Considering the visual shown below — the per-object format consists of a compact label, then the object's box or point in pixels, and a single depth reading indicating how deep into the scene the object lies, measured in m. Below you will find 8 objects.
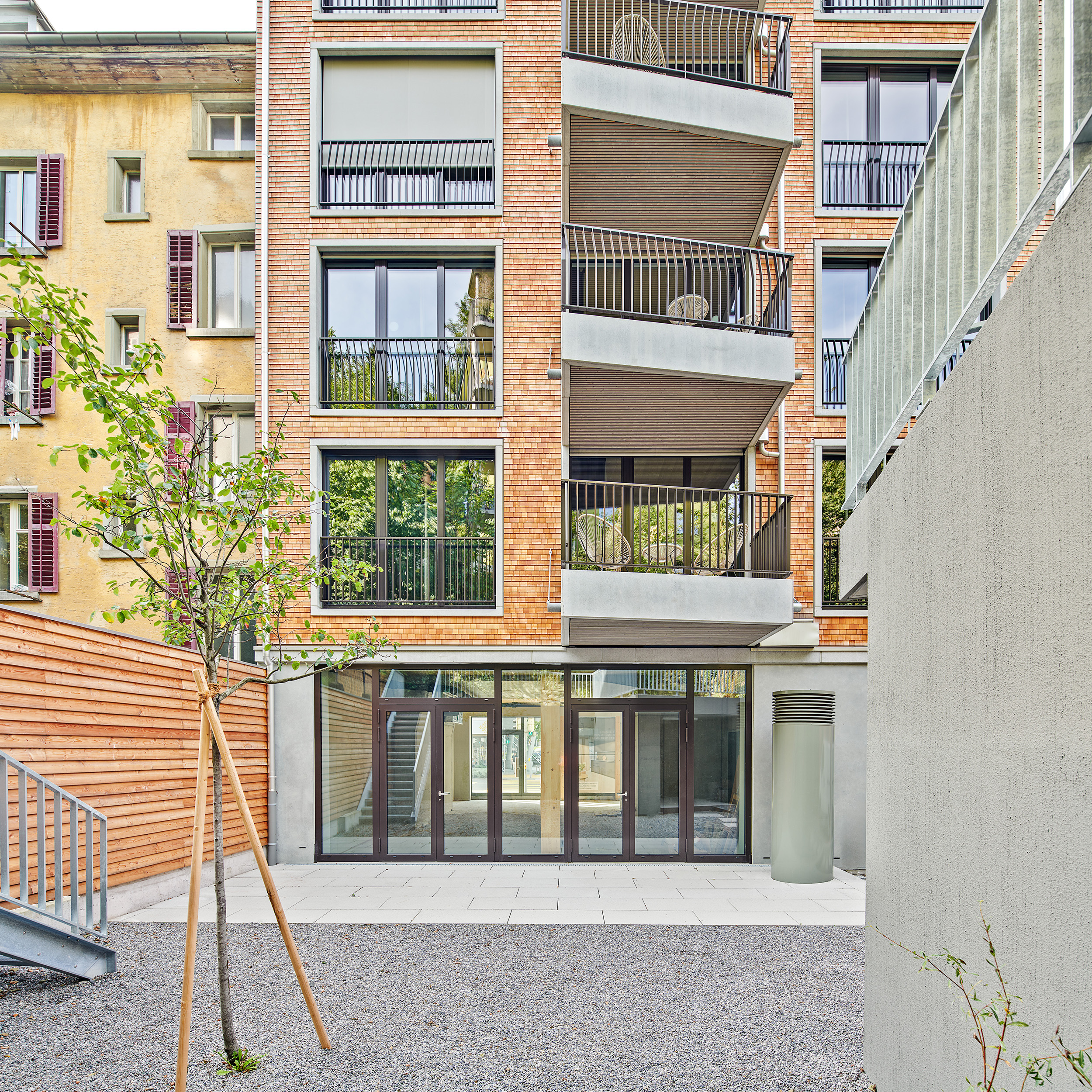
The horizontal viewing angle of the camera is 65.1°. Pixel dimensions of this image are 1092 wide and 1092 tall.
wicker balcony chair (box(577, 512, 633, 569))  12.65
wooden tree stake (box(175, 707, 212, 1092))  4.54
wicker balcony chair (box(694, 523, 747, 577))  12.55
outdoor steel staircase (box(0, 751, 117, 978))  6.20
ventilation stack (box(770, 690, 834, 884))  11.46
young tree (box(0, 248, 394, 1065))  4.83
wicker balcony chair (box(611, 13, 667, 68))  13.12
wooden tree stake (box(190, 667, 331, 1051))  5.12
